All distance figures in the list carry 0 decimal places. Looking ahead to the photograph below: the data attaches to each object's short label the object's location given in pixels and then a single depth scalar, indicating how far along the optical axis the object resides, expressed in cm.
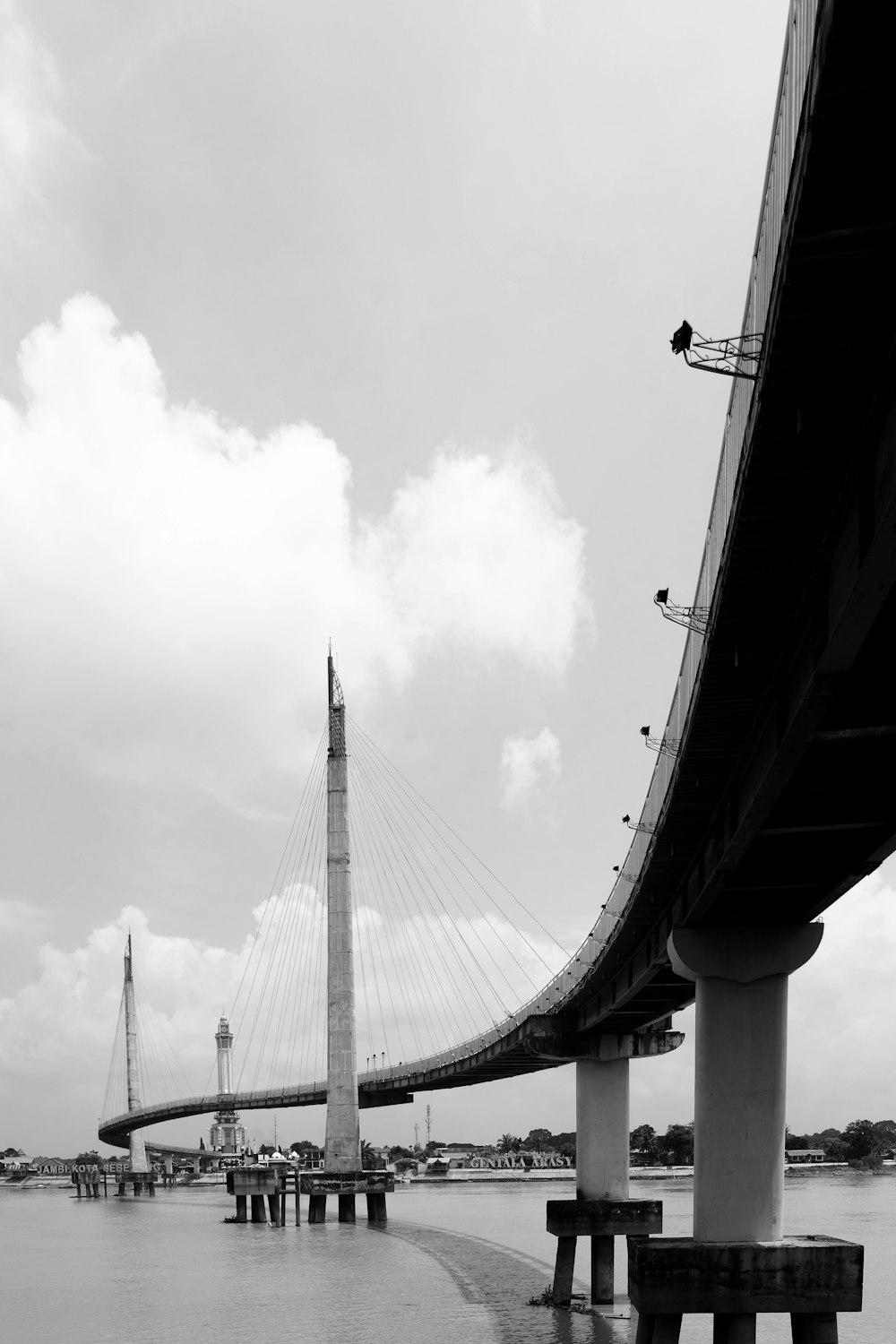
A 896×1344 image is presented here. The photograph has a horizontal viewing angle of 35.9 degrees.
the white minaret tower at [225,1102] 16362
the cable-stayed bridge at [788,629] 1005
